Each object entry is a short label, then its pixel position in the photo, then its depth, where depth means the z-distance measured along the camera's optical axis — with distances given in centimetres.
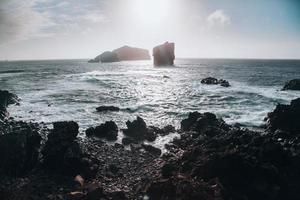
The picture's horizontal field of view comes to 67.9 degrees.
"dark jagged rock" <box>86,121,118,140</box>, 2259
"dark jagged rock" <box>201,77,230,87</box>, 5569
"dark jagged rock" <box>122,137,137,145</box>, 2140
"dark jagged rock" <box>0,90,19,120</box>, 2960
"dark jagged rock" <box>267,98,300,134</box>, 2171
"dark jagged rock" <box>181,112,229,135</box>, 2276
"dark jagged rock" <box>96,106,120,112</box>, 3116
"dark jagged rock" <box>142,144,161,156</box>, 1931
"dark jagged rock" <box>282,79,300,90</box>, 4761
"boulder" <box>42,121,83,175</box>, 1608
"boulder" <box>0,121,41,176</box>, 1578
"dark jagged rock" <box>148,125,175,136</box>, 2353
